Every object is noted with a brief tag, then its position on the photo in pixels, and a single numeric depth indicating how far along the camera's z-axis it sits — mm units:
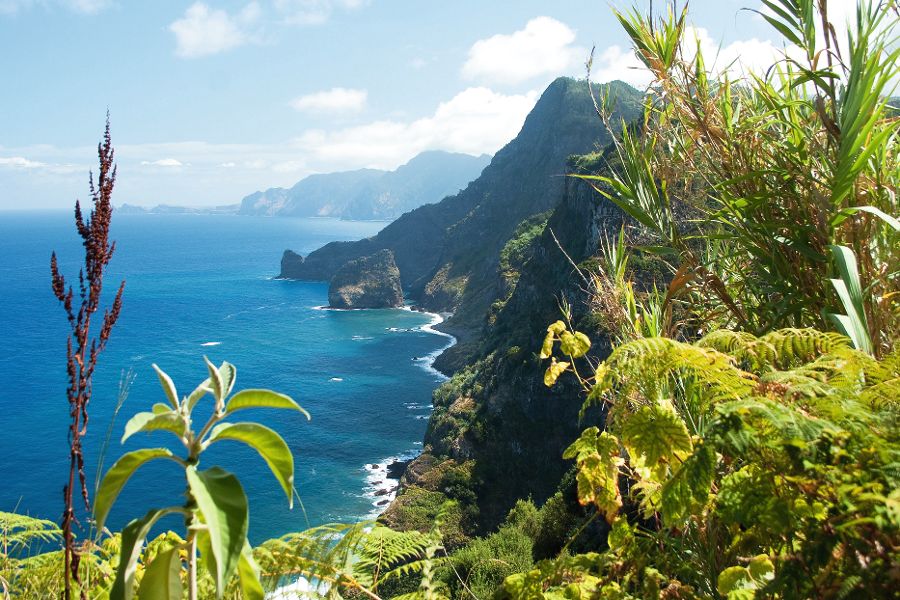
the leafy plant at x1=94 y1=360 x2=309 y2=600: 951
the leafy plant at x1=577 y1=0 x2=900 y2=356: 2203
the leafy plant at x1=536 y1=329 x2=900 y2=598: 1183
